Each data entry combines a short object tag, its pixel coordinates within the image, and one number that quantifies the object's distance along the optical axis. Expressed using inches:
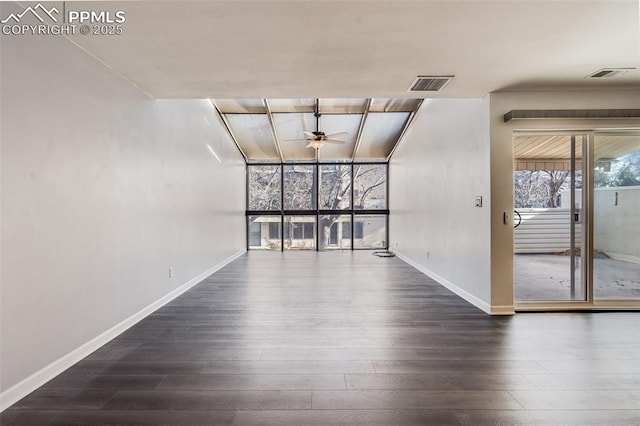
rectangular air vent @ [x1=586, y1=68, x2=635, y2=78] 115.2
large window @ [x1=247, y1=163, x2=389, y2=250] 356.2
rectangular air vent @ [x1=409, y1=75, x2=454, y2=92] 121.0
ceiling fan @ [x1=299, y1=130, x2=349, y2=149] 252.5
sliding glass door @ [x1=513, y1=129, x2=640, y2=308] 139.0
